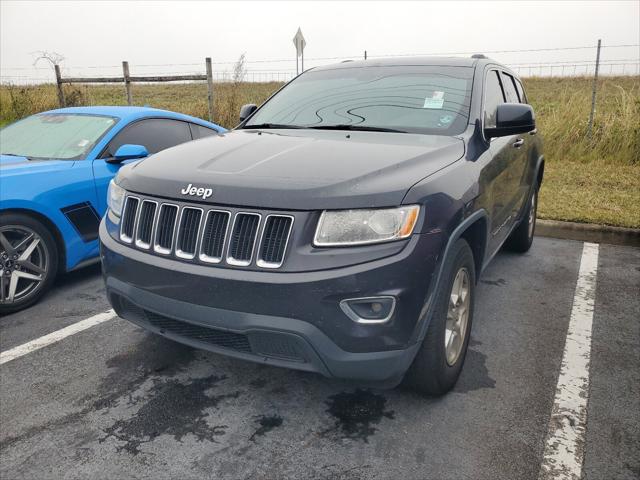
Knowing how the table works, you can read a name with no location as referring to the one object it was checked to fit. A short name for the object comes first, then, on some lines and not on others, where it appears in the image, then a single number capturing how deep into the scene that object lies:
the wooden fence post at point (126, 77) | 11.95
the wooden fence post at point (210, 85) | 10.91
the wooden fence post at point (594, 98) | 9.98
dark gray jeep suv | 2.12
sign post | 11.38
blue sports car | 3.77
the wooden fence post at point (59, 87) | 13.59
